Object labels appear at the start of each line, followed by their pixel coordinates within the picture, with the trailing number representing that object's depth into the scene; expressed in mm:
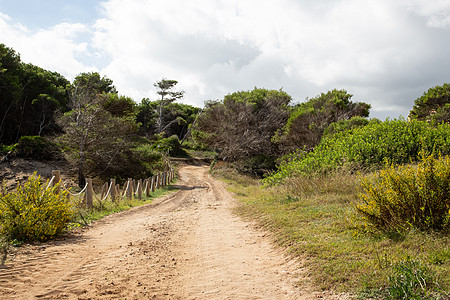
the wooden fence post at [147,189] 18591
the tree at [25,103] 30922
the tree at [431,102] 31923
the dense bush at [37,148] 25000
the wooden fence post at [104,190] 13170
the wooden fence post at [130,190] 15724
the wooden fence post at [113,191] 13494
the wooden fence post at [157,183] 22062
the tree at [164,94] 58219
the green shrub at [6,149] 24453
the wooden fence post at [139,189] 16734
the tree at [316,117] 26703
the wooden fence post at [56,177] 8555
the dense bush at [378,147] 11383
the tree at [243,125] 31750
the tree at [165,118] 60469
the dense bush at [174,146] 47616
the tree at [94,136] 21938
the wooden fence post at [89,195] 10831
